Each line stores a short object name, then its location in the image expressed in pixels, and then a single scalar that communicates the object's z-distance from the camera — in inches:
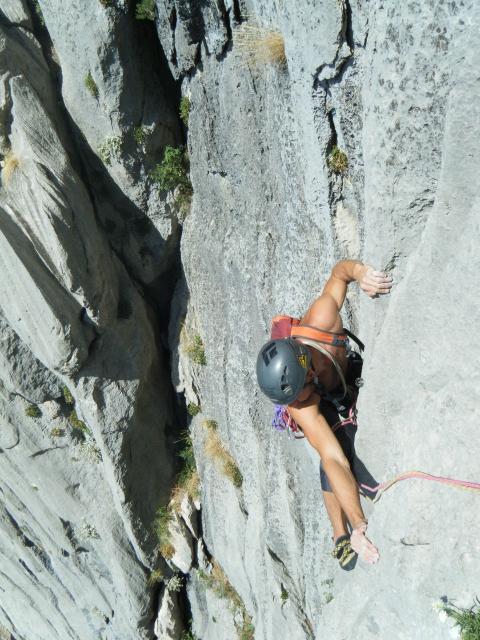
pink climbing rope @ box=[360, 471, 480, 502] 166.4
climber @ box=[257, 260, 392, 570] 211.6
